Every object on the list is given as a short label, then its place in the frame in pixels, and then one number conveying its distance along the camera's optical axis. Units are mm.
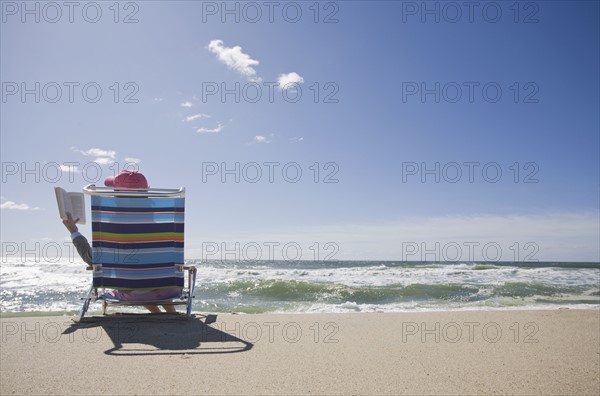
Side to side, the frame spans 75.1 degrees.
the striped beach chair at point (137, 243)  4242
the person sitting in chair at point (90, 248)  4348
